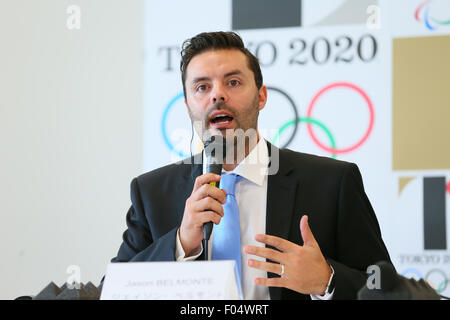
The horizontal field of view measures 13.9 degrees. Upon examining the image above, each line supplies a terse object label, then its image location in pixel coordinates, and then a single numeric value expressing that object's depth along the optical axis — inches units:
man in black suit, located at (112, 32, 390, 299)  134.7
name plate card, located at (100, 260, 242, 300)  118.3
